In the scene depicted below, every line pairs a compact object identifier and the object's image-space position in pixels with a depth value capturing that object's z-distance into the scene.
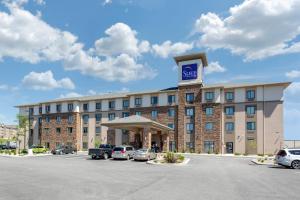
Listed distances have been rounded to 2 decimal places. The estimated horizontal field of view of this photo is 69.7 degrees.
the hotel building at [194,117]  35.94
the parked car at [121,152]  24.32
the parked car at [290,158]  17.55
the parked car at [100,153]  25.47
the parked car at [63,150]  34.88
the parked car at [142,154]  23.07
